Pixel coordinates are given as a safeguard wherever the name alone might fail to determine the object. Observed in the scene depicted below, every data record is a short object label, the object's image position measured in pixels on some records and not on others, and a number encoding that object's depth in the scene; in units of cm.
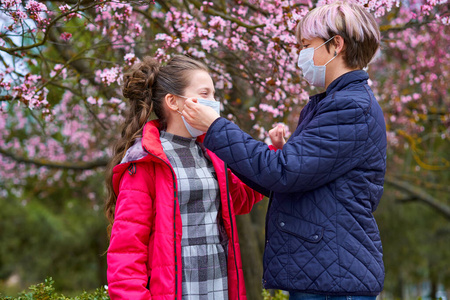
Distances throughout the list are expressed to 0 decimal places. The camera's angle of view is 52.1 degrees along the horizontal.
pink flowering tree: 310
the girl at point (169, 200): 188
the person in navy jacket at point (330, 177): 175
